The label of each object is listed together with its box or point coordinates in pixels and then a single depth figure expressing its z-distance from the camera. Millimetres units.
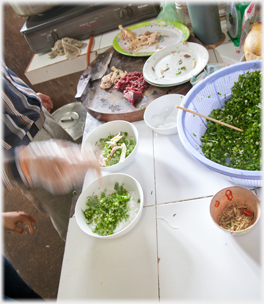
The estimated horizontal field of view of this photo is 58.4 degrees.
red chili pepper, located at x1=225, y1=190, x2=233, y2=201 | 1006
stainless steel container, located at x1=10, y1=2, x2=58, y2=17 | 2279
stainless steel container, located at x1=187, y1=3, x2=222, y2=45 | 1672
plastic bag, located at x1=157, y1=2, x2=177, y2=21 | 2030
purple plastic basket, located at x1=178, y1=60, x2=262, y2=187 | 1178
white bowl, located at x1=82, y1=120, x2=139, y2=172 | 1578
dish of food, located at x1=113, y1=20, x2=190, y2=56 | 1979
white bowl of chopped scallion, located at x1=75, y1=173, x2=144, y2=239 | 1195
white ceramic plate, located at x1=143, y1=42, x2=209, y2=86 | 1642
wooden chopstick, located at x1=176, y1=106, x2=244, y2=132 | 1092
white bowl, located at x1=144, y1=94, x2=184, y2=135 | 1504
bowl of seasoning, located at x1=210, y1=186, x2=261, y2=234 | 968
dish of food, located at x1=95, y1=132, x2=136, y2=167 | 1463
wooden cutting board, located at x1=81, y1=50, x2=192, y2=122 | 1645
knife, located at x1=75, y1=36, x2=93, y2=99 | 1859
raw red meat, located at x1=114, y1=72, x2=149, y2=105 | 1669
